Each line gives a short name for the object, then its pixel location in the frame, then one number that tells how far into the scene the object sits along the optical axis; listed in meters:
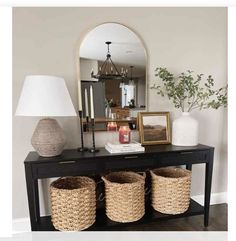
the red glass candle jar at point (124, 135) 2.11
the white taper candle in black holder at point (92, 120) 2.00
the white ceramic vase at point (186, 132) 2.22
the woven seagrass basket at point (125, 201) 1.90
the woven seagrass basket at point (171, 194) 2.03
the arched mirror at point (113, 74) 2.16
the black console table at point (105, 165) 1.75
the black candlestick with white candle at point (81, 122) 2.05
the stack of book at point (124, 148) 1.98
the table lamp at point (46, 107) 1.67
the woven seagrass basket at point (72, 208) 1.79
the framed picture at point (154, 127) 2.30
